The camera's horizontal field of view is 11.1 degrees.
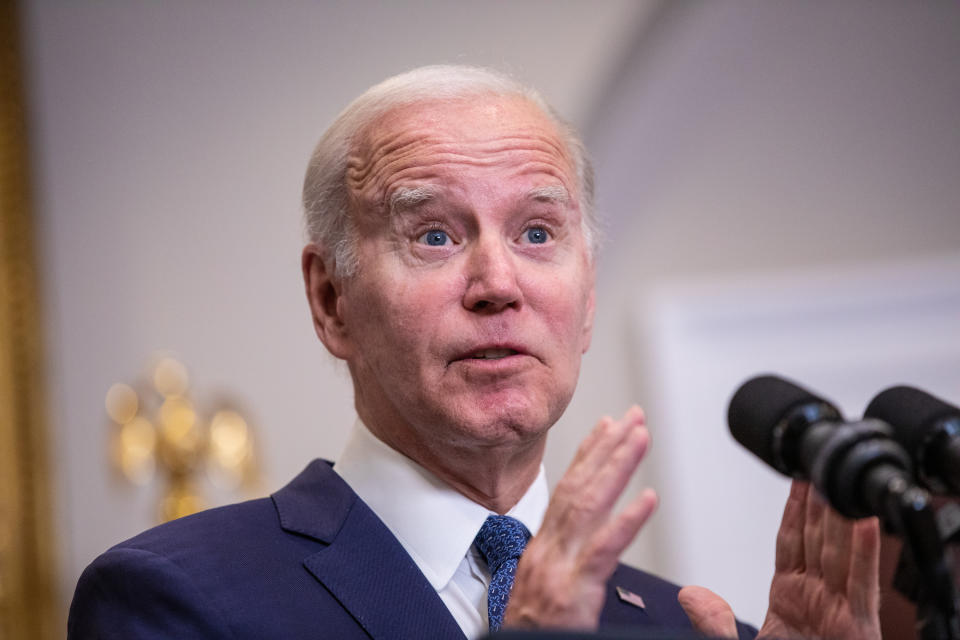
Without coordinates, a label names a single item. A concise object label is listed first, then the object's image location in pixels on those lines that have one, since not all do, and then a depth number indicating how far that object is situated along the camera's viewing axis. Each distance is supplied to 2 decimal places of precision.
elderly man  2.70
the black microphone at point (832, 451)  2.54
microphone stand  2.53
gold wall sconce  3.63
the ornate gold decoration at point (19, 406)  4.03
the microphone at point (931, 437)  2.58
